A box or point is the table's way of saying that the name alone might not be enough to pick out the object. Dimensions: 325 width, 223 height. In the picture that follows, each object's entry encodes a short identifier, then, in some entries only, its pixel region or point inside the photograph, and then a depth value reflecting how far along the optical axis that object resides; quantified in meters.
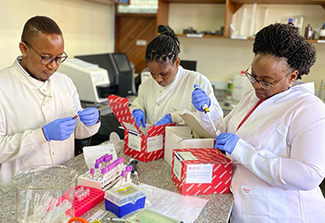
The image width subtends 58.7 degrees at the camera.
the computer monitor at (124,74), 3.20
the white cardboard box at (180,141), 1.39
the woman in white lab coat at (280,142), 1.05
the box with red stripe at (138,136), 1.50
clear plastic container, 0.92
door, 4.01
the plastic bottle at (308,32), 2.99
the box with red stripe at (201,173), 1.19
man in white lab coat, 1.29
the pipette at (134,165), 1.36
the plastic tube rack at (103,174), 1.20
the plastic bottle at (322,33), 2.93
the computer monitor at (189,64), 3.55
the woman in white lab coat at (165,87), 1.64
